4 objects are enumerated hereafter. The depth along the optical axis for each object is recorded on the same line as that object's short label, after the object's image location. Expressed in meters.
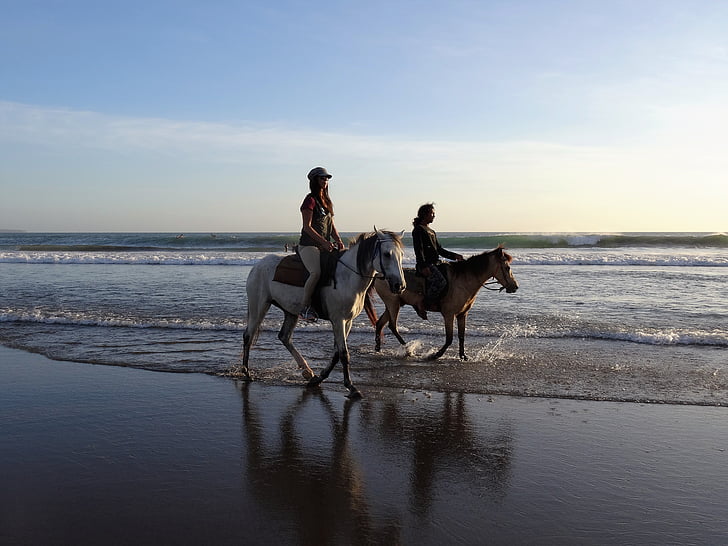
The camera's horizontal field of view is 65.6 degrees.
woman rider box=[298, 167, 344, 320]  6.58
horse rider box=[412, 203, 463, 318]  8.62
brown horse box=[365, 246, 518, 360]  8.46
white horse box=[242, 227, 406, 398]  5.98
